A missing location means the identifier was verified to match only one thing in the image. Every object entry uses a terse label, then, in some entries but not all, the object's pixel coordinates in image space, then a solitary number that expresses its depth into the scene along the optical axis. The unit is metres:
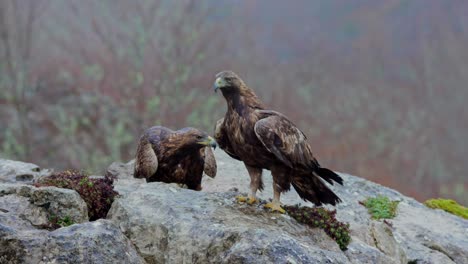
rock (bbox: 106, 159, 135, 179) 19.36
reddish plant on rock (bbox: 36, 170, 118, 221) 12.36
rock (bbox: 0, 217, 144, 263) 9.42
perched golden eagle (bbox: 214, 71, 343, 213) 12.23
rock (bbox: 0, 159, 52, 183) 16.16
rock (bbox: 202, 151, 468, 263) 14.23
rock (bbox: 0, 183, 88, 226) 11.03
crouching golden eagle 16.22
